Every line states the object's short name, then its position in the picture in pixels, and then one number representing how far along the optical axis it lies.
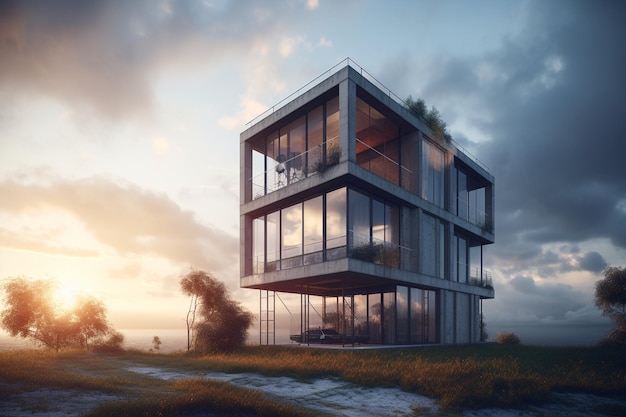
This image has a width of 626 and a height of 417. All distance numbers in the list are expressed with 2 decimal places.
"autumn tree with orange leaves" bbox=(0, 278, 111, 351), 28.41
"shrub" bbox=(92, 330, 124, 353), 27.23
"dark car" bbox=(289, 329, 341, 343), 25.59
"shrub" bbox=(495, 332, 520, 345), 34.34
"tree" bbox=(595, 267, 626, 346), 28.77
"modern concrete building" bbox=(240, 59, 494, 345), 22.31
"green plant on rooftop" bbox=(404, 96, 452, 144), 27.17
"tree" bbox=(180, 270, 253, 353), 24.02
